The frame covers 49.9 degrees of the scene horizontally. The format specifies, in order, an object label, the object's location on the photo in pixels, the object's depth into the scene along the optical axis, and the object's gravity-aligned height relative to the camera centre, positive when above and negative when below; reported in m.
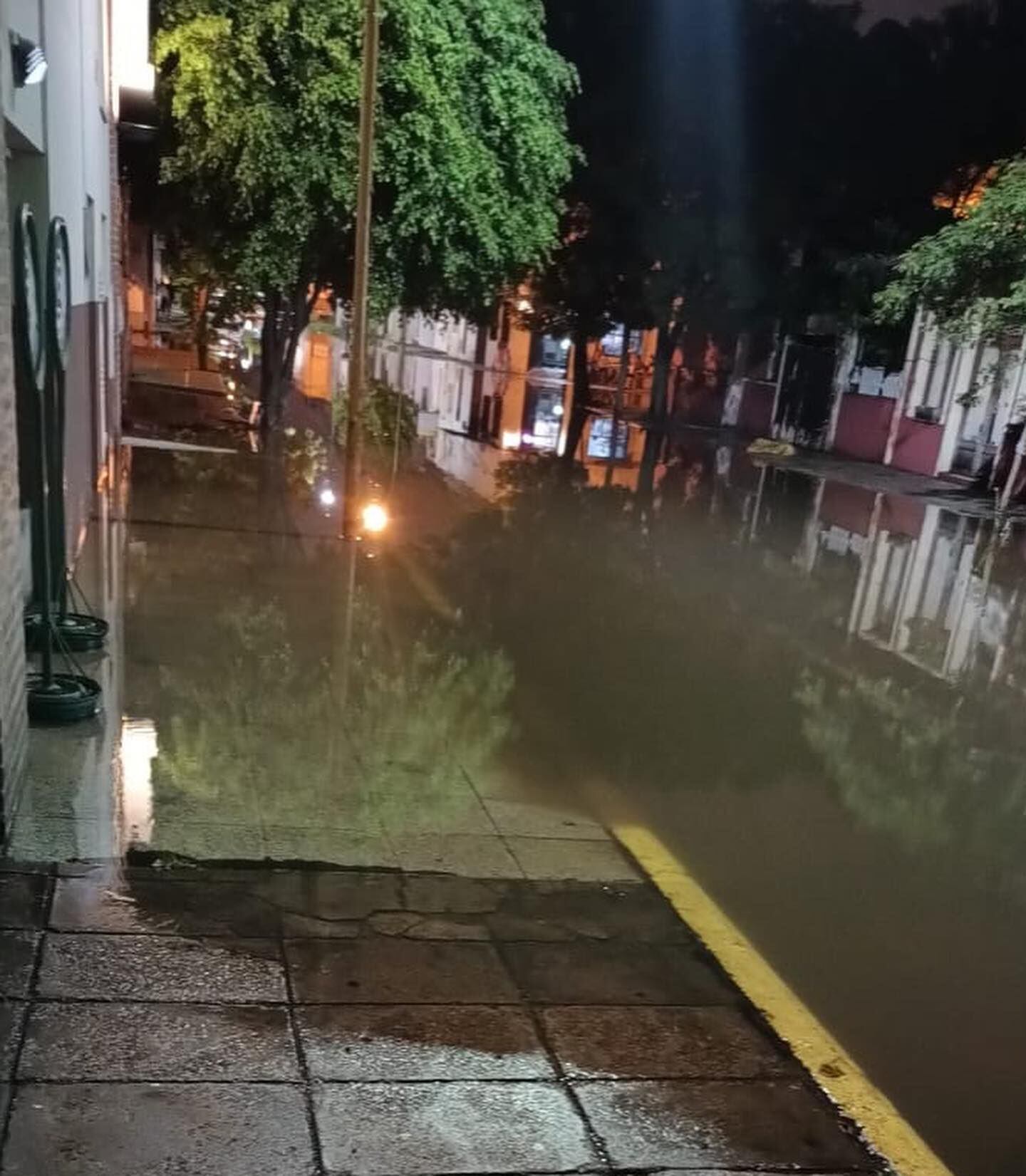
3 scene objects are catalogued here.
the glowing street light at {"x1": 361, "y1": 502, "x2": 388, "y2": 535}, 11.19 -2.40
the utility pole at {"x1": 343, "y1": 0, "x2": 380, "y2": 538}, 8.91 +0.00
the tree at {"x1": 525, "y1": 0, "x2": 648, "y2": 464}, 24.20 +2.78
